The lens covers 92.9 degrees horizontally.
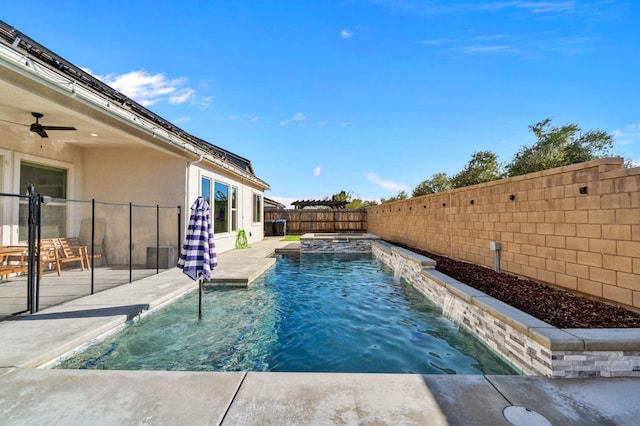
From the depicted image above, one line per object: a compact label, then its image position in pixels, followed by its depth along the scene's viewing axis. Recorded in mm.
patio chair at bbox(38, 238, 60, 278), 5909
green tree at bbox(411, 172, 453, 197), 24453
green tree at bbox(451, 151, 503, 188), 20578
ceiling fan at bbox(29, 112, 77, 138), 5007
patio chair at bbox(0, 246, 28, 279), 4762
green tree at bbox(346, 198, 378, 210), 36666
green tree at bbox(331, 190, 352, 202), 39644
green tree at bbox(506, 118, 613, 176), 16219
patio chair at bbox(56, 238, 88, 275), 6264
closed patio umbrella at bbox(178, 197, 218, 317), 4312
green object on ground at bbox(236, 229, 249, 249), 11730
